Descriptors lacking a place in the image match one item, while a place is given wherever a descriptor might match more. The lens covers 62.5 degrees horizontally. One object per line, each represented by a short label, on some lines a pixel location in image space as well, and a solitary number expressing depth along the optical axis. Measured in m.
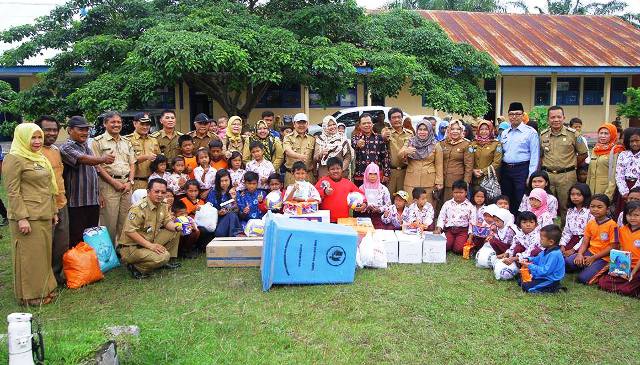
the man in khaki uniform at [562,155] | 6.43
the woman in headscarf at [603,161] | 6.14
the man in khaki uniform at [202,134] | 7.32
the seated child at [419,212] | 6.64
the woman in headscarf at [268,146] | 7.42
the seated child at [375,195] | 6.91
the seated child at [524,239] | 5.44
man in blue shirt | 6.62
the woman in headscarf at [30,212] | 4.54
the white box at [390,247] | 6.04
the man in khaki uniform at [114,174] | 6.04
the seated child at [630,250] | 4.91
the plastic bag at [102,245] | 5.61
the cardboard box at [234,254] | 5.91
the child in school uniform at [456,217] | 6.53
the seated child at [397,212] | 6.81
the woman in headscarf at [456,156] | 7.03
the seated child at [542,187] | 6.15
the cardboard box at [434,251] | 6.03
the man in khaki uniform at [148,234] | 5.54
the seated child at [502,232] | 5.86
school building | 18.59
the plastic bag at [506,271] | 5.37
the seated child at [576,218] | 5.75
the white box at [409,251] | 6.02
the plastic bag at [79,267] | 5.29
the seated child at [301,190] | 6.70
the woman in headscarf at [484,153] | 6.93
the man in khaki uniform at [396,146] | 7.29
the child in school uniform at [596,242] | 5.27
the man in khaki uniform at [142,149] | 6.58
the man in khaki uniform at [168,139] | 7.04
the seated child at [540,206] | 5.89
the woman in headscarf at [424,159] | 6.96
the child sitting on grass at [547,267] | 4.96
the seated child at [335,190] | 6.81
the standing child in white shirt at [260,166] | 6.96
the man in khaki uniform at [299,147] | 7.28
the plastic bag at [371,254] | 5.79
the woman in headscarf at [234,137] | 7.39
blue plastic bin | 5.01
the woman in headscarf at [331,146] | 7.15
